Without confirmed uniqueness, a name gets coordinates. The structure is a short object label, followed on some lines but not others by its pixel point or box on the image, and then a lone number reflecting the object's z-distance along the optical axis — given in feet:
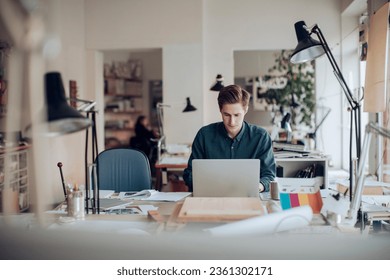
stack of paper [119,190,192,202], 6.97
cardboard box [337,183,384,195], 8.67
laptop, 5.23
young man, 7.41
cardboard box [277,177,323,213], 4.35
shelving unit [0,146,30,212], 3.94
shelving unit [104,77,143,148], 25.03
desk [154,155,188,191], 12.69
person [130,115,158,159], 20.88
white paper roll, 3.30
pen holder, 5.36
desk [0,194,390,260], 3.01
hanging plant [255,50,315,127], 19.02
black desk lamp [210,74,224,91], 14.82
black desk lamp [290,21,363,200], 6.26
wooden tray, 3.91
